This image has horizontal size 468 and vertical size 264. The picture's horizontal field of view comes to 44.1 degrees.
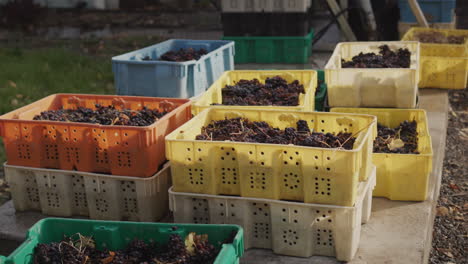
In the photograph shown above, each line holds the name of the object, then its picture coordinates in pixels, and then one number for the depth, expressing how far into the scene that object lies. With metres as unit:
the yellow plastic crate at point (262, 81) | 3.65
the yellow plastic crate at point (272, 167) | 2.74
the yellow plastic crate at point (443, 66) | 5.92
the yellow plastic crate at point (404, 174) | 3.48
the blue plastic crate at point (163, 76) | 4.15
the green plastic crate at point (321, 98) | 4.73
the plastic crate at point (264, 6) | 6.98
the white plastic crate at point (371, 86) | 4.34
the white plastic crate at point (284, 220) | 2.82
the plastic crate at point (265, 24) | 7.05
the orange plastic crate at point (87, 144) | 3.17
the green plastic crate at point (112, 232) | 2.59
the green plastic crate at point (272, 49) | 7.10
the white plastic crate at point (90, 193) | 3.24
